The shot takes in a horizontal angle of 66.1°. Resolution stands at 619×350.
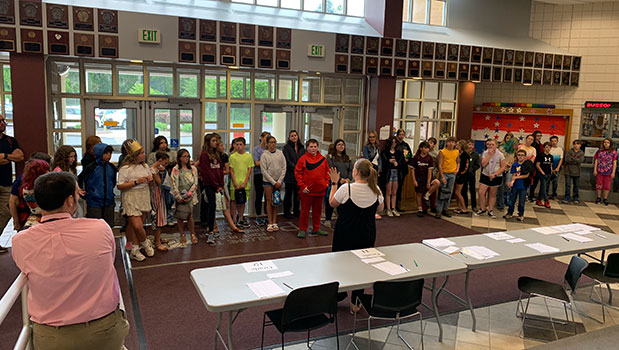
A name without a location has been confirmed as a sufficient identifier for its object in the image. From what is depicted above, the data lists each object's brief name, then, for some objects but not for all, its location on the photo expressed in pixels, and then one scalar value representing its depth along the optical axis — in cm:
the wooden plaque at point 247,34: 848
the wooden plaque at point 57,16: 723
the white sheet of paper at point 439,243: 508
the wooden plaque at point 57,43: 728
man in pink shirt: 245
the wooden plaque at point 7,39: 702
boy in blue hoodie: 631
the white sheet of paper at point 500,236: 545
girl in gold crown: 636
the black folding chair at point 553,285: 474
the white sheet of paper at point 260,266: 417
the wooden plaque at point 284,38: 880
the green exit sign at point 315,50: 907
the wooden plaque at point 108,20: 750
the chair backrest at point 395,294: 397
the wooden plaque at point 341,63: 941
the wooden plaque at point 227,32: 831
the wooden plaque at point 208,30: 816
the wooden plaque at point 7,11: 699
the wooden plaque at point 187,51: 806
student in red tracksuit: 774
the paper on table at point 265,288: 365
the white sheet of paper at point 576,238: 550
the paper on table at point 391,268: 423
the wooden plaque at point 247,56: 854
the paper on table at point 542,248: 504
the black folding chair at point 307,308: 367
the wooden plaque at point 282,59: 884
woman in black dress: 494
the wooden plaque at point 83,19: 736
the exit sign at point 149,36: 773
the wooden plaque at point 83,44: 743
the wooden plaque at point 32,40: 713
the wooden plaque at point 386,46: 984
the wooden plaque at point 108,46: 756
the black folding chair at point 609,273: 518
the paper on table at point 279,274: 404
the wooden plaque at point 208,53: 823
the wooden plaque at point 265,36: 863
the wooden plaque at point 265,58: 870
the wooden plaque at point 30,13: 708
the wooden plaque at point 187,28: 800
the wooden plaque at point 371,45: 966
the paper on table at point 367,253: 460
